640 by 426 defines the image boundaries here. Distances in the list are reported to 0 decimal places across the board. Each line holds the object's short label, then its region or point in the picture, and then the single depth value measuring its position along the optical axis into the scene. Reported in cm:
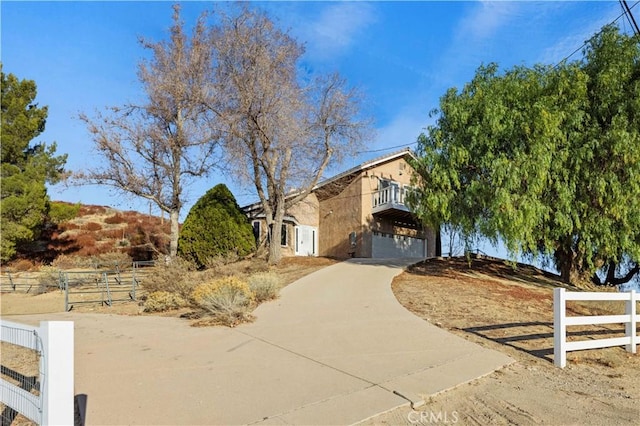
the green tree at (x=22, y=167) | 2170
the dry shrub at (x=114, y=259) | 2331
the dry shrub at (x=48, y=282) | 1842
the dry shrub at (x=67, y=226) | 3062
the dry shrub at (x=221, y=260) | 1867
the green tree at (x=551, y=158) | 1307
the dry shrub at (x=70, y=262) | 2325
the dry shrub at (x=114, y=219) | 3518
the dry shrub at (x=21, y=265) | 2294
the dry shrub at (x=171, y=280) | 1319
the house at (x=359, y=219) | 2638
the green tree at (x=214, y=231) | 2245
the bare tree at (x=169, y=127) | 2283
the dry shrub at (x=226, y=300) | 977
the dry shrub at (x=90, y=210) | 3714
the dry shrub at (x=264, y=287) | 1233
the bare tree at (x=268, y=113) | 2016
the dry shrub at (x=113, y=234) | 3108
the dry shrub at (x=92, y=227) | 3232
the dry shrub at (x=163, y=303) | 1250
